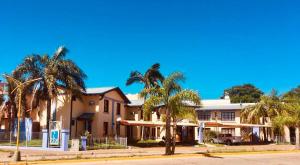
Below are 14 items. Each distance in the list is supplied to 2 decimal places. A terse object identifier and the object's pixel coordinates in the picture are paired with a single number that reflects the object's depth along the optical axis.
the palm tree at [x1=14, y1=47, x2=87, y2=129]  36.56
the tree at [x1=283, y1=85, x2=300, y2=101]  52.53
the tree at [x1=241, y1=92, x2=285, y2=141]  49.34
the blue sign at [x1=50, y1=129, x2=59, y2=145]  30.41
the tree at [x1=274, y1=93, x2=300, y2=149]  36.38
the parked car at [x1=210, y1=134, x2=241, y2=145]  46.34
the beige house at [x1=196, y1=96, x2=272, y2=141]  56.00
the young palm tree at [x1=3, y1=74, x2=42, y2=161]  21.12
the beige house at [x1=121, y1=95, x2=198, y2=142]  48.67
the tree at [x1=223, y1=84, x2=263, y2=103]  91.69
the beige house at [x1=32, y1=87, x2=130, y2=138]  40.41
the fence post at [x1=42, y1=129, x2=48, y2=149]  30.81
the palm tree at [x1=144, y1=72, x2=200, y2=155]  25.61
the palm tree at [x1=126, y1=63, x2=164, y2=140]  50.25
